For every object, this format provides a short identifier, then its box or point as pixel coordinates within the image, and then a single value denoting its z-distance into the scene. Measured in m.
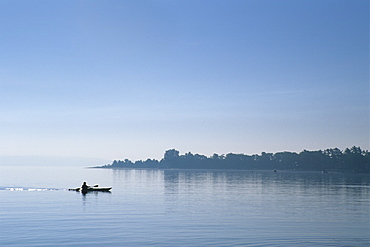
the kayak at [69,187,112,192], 88.19
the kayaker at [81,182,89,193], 85.32
